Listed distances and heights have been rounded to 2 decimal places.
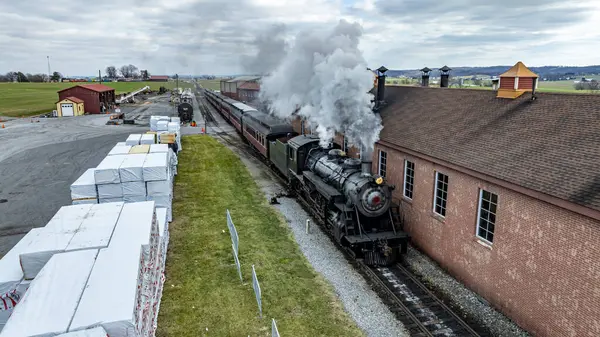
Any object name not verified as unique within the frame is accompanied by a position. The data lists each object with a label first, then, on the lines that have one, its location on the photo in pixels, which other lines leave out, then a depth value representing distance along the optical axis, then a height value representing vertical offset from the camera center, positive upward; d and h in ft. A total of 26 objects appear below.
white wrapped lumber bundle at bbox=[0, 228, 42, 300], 26.19 -12.39
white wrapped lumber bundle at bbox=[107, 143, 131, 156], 59.55 -8.84
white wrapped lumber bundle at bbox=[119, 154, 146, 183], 47.73 -9.43
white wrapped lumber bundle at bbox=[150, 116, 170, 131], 104.74 -7.33
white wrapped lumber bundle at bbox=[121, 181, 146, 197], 48.47 -11.74
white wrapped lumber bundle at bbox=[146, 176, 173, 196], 49.24 -11.70
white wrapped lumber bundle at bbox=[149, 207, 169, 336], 30.50 -15.81
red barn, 183.19 -0.61
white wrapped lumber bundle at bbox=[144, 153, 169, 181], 48.65 -9.60
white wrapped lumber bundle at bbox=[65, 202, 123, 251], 29.12 -10.96
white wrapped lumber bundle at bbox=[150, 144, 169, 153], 60.59 -8.65
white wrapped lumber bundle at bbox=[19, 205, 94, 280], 26.94 -10.95
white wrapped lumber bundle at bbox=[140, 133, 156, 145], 74.78 -8.66
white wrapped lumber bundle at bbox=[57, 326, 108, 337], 19.38 -11.88
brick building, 26.78 -8.41
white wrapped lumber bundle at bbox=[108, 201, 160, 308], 29.09 -11.03
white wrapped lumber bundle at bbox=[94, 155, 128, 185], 46.43 -9.61
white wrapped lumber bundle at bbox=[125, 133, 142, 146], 73.15 -8.83
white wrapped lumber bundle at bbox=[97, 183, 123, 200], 47.31 -11.79
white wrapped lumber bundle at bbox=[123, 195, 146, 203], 48.75 -13.02
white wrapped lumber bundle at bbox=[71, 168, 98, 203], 46.42 -11.51
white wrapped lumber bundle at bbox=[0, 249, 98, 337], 19.72 -11.50
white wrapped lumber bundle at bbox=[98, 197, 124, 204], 47.50 -12.93
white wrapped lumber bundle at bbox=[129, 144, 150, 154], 59.99 -8.67
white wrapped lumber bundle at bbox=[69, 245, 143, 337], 20.52 -11.58
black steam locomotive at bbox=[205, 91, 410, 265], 40.75 -11.97
